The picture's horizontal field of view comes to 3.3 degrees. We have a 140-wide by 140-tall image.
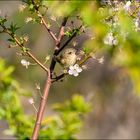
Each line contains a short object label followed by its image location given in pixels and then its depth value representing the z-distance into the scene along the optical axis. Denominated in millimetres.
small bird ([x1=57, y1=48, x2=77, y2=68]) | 5663
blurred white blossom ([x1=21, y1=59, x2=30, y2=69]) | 5748
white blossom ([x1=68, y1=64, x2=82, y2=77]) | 5645
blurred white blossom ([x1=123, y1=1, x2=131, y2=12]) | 5564
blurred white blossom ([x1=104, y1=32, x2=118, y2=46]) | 5279
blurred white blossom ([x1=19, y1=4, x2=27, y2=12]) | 5624
